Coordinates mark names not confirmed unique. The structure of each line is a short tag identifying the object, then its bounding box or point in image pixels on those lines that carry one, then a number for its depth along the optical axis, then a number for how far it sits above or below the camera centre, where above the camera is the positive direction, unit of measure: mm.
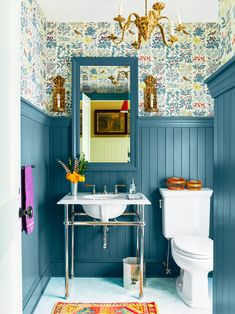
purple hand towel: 1428 -251
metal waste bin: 2152 -1122
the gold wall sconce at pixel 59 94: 2375 +572
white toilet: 1884 -769
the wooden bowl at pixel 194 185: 2274 -327
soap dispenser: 2291 -358
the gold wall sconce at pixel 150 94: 2381 +566
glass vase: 2252 -352
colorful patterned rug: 1861 -1244
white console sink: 2036 -452
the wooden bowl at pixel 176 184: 2295 -318
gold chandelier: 1671 +923
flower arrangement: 2203 -160
